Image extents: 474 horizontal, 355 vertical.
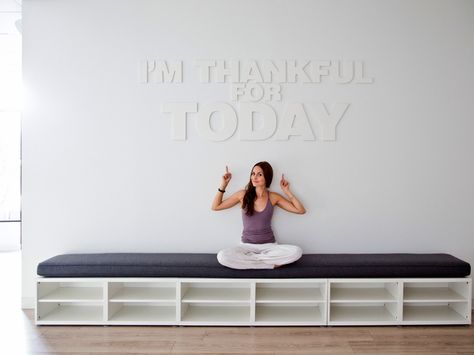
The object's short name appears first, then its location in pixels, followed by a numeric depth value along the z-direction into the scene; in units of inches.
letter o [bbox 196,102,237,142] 134.8
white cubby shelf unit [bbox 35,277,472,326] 118.9
